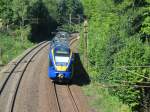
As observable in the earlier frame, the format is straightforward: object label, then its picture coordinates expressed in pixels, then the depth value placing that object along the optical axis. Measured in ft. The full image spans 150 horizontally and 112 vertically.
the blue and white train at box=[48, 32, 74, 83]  110.73
